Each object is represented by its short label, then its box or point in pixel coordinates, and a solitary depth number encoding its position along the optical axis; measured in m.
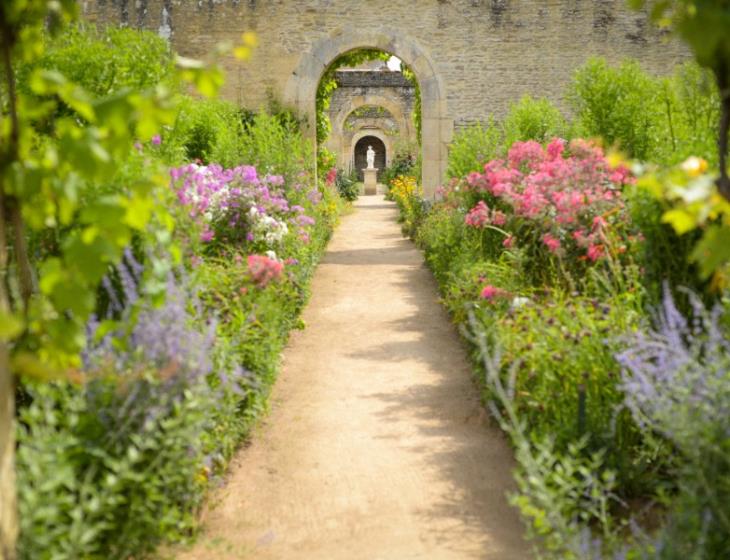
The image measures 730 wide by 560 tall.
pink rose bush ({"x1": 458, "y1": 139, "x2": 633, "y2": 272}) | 5.21
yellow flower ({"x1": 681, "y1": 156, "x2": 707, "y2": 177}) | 1.97
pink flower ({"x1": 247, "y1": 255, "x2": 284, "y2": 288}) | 5.14
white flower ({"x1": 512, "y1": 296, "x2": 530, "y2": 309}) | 4.75
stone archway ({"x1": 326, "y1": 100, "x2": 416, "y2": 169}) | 24.19
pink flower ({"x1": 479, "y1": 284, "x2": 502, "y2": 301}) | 5.18
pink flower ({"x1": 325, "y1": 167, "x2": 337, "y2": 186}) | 15.36
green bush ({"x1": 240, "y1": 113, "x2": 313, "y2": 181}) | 8.59
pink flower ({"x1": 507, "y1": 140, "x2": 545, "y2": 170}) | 6.85
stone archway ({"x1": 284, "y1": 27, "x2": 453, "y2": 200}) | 11.48
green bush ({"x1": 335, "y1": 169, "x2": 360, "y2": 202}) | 21.12
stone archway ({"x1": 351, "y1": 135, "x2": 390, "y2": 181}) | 33.72
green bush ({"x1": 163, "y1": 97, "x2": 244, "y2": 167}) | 7.52
